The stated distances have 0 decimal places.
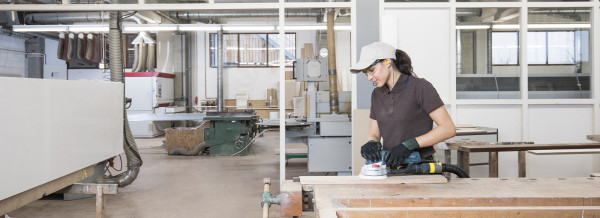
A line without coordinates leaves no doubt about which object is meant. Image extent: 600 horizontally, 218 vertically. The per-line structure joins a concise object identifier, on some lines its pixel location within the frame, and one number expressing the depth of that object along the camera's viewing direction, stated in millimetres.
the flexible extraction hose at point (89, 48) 8992
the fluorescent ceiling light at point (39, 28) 8273
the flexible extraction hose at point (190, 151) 7727
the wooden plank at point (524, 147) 3215
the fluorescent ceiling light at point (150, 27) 8281
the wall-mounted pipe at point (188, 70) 11711
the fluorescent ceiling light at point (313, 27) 7689
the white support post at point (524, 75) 4070
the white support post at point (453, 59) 4043
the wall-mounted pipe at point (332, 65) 4770
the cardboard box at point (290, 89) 11062
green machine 7762
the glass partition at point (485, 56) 4102
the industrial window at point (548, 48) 4266
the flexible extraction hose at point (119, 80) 4590
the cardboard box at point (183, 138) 8031
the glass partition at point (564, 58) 4121
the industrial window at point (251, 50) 12070
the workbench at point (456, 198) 1422
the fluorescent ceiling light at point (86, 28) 8344
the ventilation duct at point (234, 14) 10195
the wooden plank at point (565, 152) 3469
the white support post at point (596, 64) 4109
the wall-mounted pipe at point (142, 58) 10469
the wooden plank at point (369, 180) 1749
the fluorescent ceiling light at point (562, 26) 4174
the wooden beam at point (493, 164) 3477
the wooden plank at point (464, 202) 1504
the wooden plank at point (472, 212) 1412
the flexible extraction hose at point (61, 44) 8953
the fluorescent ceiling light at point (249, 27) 8655
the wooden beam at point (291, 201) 1632
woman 1950
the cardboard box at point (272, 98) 11813
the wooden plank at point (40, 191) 2328
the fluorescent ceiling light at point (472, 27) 4275
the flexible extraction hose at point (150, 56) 10586
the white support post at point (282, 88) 4027
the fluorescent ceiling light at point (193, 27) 8379
